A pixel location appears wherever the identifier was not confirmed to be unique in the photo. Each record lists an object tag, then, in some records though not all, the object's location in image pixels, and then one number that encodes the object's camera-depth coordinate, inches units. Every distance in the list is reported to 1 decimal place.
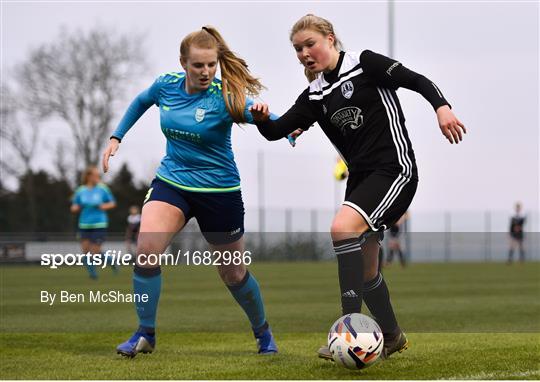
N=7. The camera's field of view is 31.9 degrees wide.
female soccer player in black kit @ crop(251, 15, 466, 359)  231.9
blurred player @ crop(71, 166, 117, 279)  773.3
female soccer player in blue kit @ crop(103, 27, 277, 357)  267.1
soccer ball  220.4
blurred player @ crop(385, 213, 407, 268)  1221.7
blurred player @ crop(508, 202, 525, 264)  1332.6
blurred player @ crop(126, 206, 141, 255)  1210.0
